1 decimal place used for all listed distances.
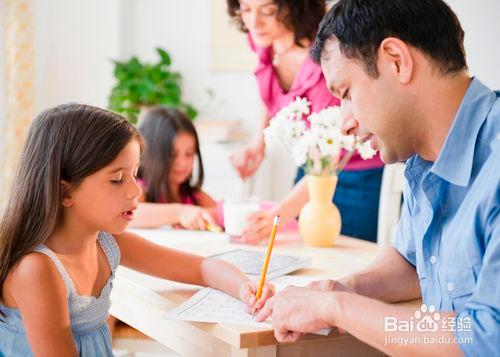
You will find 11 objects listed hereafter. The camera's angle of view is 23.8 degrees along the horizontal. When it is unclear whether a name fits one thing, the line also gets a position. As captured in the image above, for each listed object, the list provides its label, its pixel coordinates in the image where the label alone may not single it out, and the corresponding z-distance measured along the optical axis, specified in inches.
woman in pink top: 118.7
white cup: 107.8
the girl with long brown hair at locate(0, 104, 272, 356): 84.3
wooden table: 83.4
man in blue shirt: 76.6
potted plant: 191.7
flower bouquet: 105.4
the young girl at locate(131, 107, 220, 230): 129.9
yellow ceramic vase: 106.5
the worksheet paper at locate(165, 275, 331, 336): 84.5
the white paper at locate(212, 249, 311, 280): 95.9
